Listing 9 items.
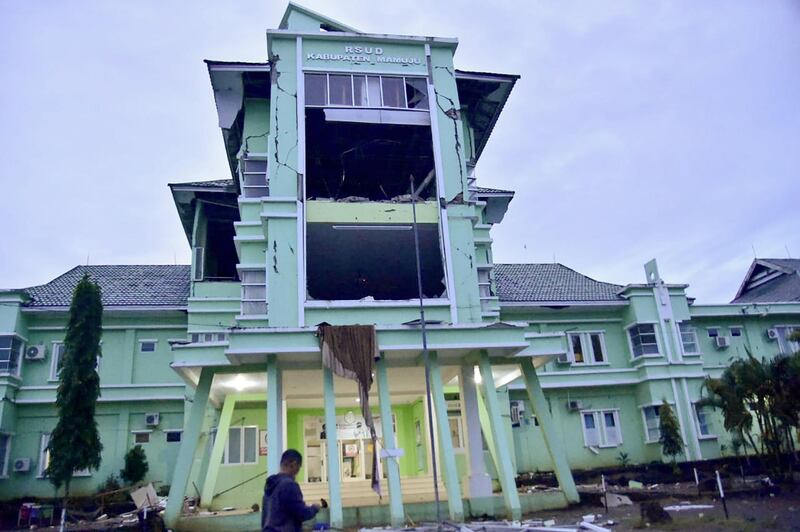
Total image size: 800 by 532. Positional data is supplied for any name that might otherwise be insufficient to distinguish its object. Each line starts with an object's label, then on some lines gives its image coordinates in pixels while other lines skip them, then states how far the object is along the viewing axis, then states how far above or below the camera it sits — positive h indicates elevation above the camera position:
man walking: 6.58 -0.33
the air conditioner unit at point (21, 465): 22.97 +0.98
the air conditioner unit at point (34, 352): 24.34 +5.16
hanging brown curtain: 16.28 +2.95
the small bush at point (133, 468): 22.73 +0.59
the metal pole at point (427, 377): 14.42 +2.09
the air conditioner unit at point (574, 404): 27.11 +2.12
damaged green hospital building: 17.30 +5.05
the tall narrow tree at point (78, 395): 18.16 +2.66
